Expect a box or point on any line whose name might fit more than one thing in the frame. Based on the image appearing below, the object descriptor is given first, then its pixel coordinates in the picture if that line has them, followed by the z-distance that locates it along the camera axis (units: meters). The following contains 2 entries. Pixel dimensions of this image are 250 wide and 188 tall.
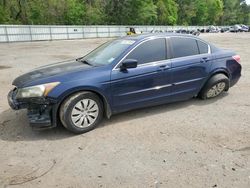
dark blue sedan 3.12
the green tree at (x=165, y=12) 48.80
